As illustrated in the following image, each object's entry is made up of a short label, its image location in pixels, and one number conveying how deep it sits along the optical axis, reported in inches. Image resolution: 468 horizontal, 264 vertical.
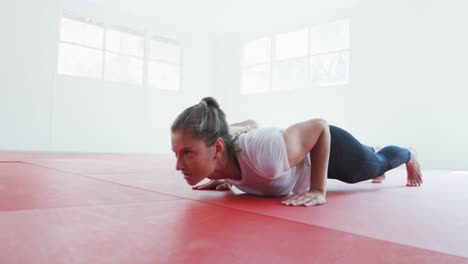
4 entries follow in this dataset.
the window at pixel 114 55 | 366.0
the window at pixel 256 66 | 431.5
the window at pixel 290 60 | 391.5
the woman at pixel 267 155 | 71.5
